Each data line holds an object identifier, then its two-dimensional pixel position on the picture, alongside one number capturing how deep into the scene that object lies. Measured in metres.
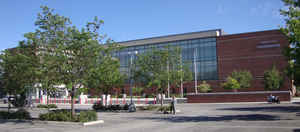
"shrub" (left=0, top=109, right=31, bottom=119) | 19.73
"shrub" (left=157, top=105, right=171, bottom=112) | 25.83
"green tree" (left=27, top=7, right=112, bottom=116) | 16.59
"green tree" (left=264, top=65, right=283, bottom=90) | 54.80
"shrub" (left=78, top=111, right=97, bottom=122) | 16.90
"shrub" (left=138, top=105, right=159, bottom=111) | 28.68
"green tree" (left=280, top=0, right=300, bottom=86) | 16.55
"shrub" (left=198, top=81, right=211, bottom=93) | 62.61
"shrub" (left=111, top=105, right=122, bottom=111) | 29.48
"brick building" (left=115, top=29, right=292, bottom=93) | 62.69
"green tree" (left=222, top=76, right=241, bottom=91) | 56.16
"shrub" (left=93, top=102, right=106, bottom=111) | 30.44
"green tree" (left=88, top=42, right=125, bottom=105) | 17.45
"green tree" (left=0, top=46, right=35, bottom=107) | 16.88
